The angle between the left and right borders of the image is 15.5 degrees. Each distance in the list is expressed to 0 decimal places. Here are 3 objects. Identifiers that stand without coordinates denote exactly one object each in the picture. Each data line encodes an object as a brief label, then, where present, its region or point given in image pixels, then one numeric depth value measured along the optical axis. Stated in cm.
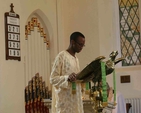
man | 489
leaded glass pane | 1021
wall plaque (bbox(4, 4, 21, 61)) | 827
